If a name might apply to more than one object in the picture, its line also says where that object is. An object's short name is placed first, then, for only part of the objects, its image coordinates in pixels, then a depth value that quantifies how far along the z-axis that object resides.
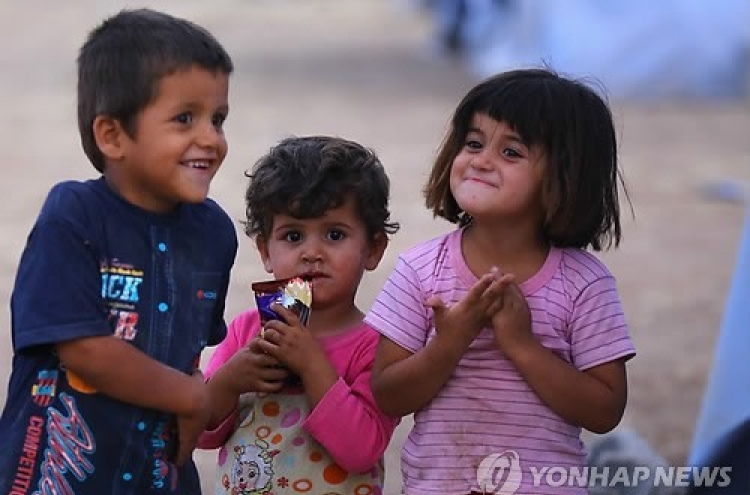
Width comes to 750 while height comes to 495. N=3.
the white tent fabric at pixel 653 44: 38.47
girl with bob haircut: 7.32
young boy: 7.08
